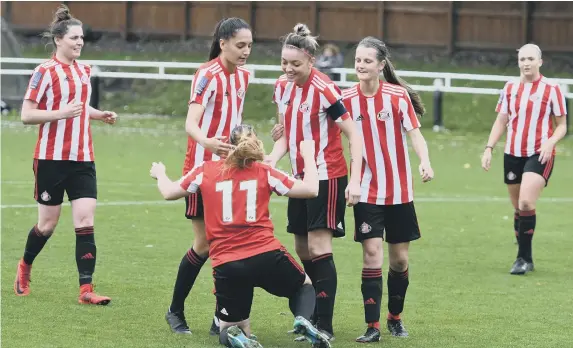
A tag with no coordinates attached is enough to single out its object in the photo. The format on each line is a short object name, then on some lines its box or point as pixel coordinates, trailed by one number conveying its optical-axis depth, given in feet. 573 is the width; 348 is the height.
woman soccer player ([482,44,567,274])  75.20
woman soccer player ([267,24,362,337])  53.72
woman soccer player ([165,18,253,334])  54.60
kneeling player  50.37
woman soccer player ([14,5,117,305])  61.82
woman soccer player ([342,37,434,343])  54.85
